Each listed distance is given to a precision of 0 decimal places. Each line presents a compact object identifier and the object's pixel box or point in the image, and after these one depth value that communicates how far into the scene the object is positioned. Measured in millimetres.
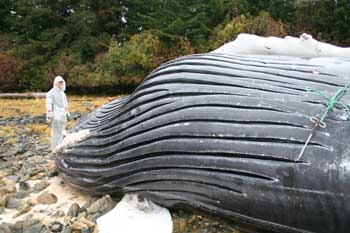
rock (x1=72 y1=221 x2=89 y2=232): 4320
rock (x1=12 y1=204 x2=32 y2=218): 4871
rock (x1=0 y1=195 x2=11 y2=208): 5145
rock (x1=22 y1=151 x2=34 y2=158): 7464
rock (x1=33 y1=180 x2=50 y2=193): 5623
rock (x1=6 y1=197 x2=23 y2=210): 5100
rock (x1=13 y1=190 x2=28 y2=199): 5395
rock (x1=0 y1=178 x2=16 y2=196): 5566
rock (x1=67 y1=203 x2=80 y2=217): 4684
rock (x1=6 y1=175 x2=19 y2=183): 6089
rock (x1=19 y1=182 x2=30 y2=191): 5633
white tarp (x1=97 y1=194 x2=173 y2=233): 3965
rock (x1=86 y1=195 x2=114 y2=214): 4590
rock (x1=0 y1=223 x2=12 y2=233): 4375
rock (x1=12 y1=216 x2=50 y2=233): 4402
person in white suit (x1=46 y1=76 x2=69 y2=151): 7305
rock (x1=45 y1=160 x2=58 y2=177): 6133
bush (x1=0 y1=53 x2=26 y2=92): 26066
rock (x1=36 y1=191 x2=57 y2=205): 5168
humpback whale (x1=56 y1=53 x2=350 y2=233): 2947
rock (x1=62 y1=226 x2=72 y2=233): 4316
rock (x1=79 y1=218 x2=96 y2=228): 4367
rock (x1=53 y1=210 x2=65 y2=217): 4742
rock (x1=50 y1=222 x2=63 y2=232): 4395
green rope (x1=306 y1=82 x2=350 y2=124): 3045
